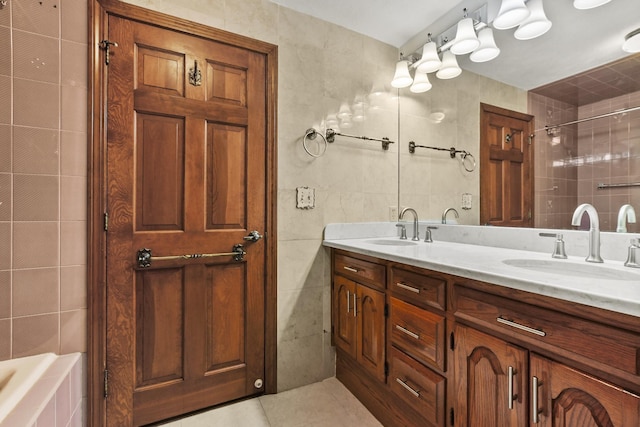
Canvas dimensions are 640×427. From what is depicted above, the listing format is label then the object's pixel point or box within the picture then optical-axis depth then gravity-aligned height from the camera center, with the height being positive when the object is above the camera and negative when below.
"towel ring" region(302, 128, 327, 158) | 1.89 +0.50
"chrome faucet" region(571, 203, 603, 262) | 1.15 -0.08
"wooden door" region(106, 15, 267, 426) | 1.45 -0.04
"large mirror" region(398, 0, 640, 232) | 1.18 +0.52
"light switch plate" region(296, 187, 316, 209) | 1.87 +0.10
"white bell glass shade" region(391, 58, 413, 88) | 2.19 +1.03
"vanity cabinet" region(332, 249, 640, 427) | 0.69 -0.46
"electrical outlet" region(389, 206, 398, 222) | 2.25 +0.00
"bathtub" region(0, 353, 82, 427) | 0.93 -0.65
